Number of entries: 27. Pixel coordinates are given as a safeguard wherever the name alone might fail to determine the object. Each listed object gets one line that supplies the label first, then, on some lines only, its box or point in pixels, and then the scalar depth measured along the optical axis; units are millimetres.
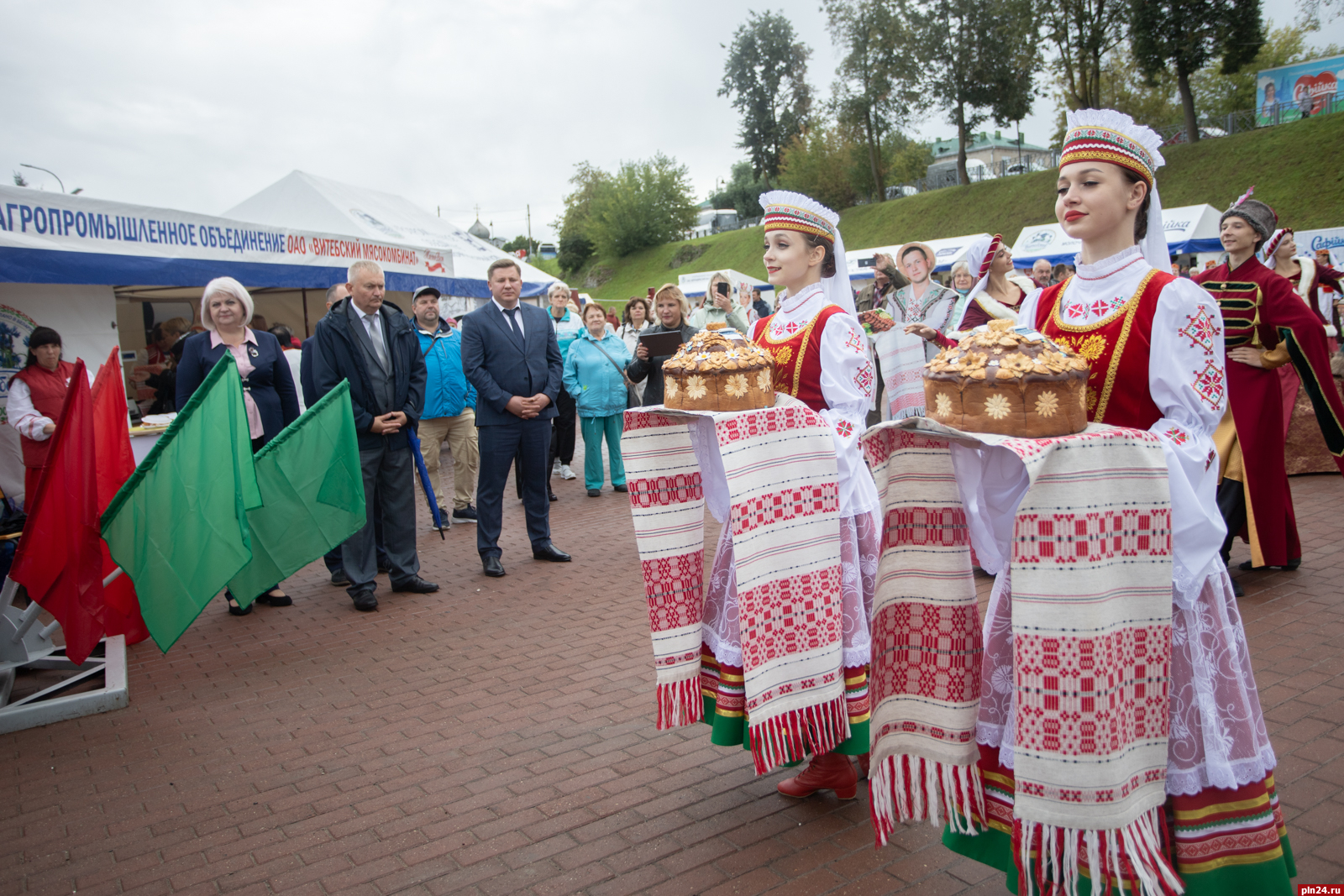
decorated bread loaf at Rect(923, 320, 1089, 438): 2078
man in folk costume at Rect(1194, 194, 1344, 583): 5434
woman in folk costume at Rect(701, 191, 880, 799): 3041
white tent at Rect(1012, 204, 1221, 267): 18469
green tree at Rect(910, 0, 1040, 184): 40969
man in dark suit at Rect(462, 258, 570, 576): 6785
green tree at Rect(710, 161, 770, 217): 65500
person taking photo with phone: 9352
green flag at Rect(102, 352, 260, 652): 4617
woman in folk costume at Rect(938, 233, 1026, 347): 3588
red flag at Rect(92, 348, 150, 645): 4750
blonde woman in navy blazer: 6004
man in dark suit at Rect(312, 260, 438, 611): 6184
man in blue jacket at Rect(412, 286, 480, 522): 8773
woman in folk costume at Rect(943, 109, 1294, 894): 2123
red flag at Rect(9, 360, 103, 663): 4297
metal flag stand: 4391
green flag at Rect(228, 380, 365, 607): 5441
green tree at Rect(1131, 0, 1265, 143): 32781
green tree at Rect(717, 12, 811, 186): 67875
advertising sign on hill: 34438
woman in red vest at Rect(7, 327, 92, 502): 6117
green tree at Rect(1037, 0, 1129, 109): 35750
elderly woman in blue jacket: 9758
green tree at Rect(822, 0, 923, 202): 44906
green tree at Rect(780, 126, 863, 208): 54000
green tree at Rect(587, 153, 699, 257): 64188
